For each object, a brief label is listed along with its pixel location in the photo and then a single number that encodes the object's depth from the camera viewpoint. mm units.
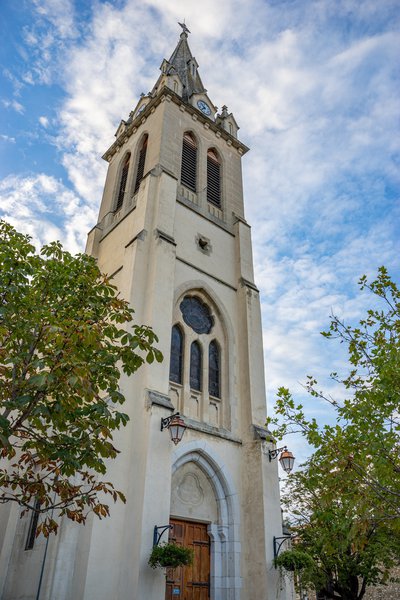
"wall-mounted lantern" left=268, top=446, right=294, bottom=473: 13773
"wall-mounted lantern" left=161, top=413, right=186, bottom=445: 12117
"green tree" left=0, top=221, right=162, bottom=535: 6867
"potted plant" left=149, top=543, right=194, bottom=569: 10680
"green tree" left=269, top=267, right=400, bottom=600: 8172
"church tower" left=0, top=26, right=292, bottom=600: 11281
